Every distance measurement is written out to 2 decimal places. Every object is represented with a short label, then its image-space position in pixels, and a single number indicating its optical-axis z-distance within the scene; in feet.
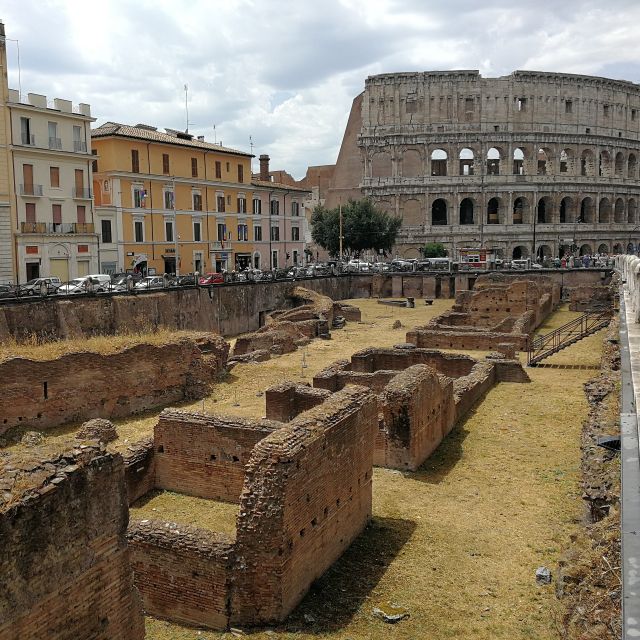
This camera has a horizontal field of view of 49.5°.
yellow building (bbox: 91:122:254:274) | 155.74
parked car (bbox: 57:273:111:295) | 105.09
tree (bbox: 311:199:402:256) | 225.97
